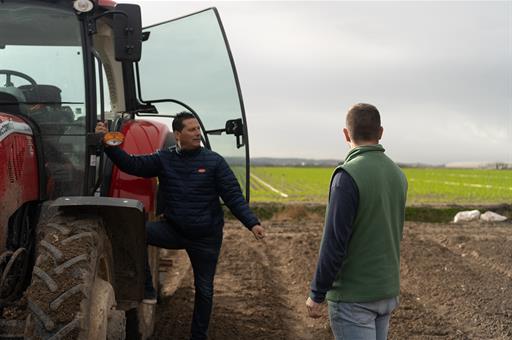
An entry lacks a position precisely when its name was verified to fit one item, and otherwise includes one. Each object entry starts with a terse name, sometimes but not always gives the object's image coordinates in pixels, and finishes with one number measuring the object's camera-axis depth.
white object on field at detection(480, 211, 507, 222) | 14.79
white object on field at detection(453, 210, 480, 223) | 15.08
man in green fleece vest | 2.80
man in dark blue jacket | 4.43
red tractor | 3.05
